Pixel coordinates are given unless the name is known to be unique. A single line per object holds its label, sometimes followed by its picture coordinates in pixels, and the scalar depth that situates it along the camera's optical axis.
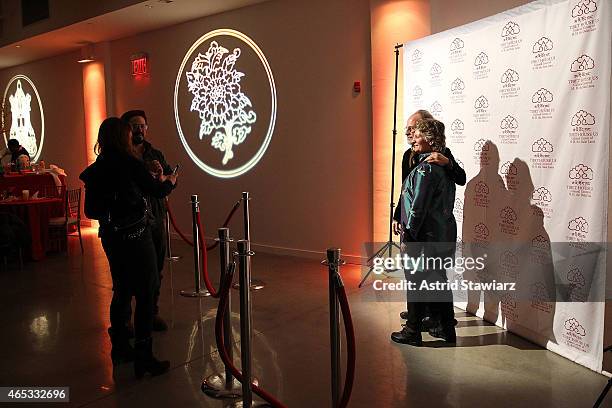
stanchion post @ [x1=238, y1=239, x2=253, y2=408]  2.68
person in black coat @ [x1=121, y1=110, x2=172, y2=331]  3.86
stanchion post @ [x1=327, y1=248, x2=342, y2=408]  2.58
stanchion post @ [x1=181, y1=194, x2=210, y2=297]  4.96
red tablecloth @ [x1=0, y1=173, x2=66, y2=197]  7.73
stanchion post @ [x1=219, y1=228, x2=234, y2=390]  3.12
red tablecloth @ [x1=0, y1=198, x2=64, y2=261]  6.57
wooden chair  6.96
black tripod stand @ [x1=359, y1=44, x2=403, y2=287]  5.18
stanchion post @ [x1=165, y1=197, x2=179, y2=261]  6.43
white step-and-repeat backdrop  3.10
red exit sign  8.16
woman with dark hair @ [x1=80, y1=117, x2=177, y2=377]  3.08
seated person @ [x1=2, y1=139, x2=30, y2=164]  8.67
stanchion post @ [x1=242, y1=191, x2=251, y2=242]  5.01
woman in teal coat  3.51
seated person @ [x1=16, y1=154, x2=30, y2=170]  8.09
